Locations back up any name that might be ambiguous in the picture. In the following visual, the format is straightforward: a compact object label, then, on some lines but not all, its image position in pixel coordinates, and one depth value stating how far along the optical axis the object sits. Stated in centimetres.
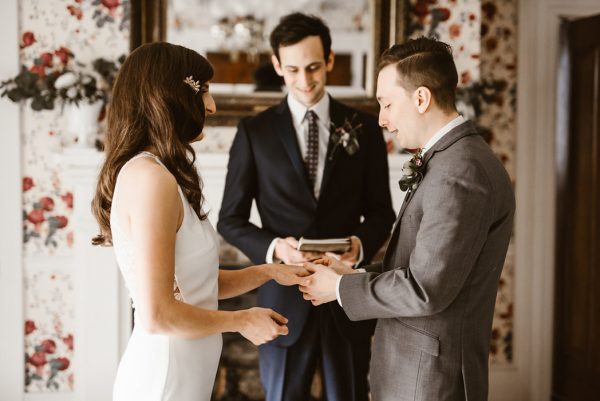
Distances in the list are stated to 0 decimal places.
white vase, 327
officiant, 213
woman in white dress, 136
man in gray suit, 146
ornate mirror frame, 344
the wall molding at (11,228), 340
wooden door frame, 382
